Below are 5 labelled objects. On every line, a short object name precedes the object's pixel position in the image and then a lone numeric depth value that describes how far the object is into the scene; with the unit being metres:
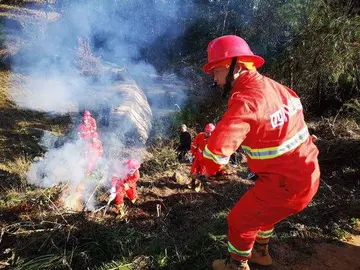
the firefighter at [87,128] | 6.02
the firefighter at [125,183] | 4.76
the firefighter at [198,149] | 5.81
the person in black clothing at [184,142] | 6.86
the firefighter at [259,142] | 2.05
